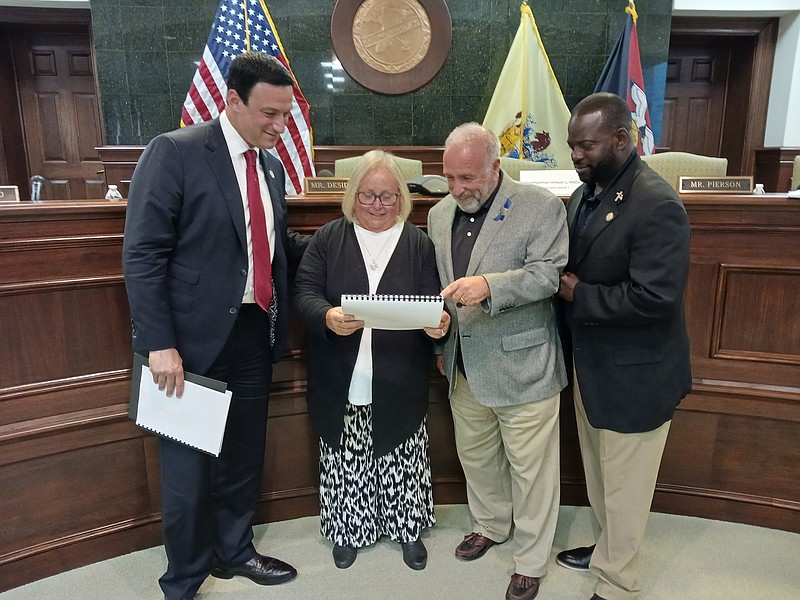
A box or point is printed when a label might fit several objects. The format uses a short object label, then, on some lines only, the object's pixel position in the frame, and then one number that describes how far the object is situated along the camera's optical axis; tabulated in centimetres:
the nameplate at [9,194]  179
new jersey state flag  417
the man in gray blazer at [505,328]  155
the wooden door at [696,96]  516
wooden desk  170
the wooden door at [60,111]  467
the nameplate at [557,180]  196
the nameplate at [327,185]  201
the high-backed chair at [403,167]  302
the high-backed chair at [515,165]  288
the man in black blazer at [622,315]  140
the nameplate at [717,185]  203
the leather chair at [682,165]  291
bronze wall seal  411
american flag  336
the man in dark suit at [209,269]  142
